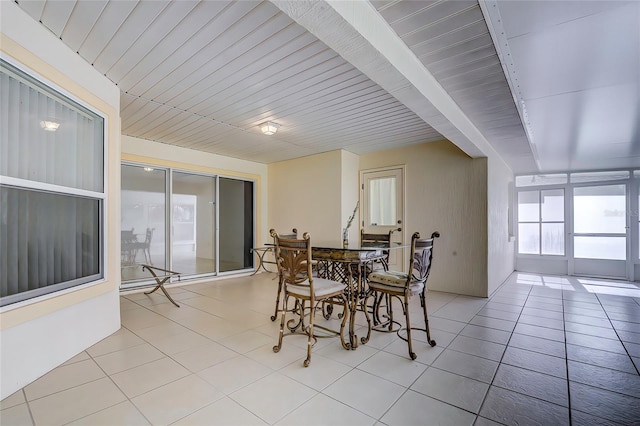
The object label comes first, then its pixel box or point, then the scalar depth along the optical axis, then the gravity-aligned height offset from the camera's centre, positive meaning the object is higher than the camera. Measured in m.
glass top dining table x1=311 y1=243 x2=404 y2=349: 2.56 -0.43
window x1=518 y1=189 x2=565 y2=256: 6.62 -0.19
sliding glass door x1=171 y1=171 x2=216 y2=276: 5.25 -0.21
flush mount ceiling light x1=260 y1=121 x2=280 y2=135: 3.93 +1.18
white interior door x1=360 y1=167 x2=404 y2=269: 5.15 +0.18
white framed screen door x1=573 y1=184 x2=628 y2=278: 6.05 -0.35
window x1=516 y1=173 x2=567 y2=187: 6.67 +0.82
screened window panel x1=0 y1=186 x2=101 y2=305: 1.93 -0.22
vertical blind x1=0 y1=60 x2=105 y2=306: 1.91 +0.17
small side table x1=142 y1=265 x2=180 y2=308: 3.85 -1.06
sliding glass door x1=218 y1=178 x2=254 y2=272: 5.95 -0.24
